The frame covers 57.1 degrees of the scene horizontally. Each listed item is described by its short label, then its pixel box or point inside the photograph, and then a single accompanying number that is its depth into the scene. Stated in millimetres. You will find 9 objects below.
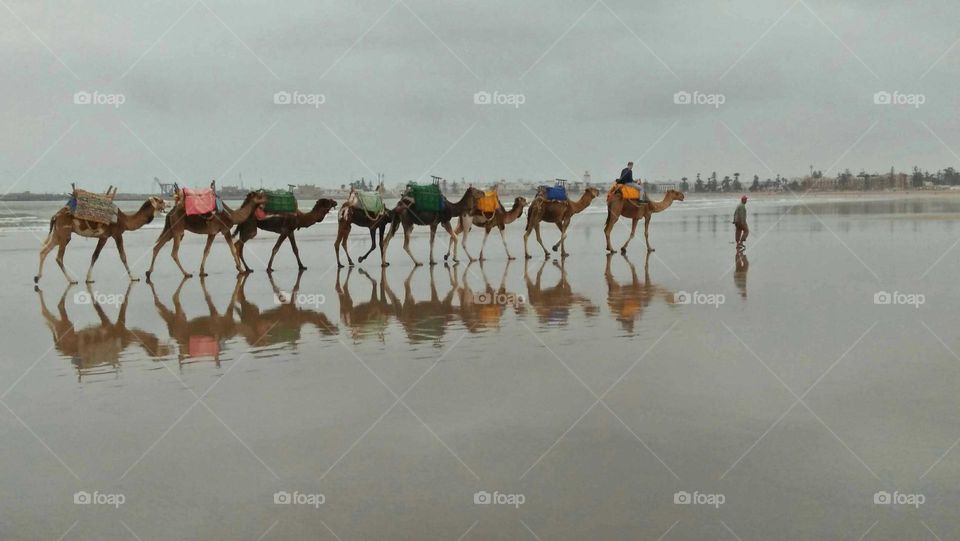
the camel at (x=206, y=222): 19688
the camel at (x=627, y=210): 25094
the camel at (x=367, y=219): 22062
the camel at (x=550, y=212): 24719
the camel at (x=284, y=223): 21391
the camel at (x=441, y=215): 22250
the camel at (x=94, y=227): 18312
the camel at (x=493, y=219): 23500
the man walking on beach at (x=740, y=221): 24266
